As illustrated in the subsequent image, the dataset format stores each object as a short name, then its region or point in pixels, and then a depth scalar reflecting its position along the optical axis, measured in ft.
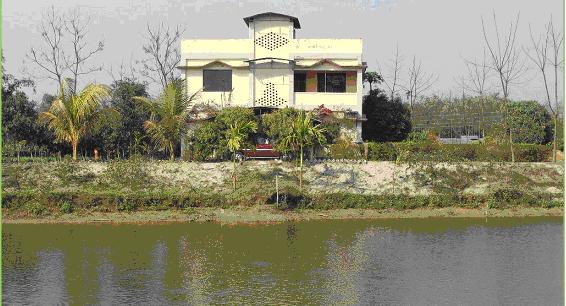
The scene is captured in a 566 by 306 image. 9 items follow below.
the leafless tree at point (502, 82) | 148.56
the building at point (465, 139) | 194.52
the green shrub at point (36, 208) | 108.17
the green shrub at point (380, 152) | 129.39
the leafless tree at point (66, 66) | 174.50
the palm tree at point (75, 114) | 127.24
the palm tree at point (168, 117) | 126.62
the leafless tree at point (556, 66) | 140.87
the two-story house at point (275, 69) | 145.69
